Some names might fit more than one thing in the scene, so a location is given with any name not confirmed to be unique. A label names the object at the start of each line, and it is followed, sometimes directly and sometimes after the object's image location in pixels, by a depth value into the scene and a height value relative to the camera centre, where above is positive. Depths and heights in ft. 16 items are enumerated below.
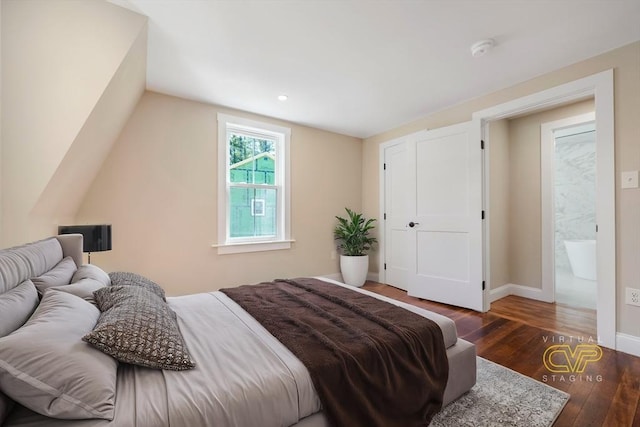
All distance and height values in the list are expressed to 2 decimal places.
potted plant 13.69 -1.59
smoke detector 6.97 +4.40
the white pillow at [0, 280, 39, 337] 2.86 -1.03
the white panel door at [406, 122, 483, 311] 10.15 -0.05
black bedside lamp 7.01 -0.48
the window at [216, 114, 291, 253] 11.25 +1.36
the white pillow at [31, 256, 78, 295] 3.92 -0.94
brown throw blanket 3.65 -2.07
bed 2.56 -1.92
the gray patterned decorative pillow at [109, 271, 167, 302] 5.40 -1.31
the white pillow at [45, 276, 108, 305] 4.07 -1.13
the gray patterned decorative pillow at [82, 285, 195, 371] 3.11 -1.45
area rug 4.67 -3.50
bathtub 14.06 -2.22
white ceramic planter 13.65 -2.66
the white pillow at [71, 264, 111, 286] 4.83 -1.07
